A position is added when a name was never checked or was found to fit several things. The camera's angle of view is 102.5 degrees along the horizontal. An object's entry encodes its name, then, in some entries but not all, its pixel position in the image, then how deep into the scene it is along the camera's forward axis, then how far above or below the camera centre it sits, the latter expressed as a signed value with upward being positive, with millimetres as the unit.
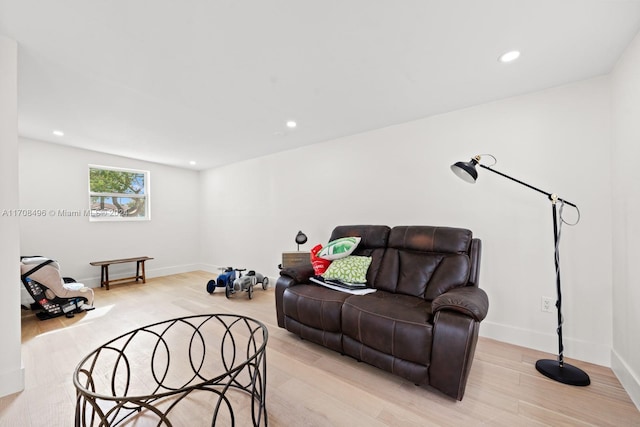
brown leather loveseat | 1556 -714
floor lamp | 1766 -1169
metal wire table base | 1438 -1174
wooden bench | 4129 -917
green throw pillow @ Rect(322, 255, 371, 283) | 2424 -558
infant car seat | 2881 -853
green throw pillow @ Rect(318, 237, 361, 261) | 2609 -378
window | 4367 +399
